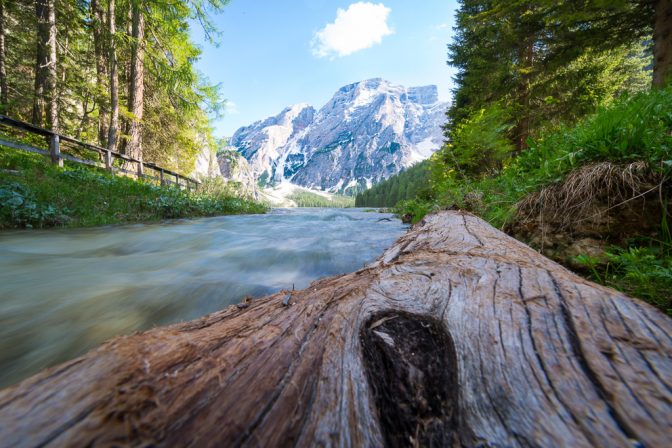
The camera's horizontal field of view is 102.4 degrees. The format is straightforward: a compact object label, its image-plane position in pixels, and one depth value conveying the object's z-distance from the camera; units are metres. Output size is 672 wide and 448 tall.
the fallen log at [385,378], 0.56
